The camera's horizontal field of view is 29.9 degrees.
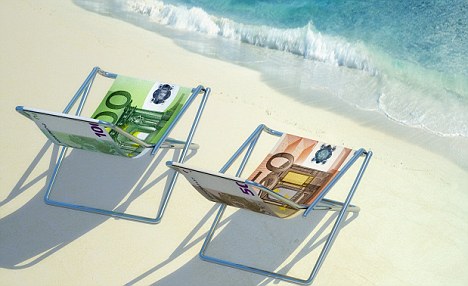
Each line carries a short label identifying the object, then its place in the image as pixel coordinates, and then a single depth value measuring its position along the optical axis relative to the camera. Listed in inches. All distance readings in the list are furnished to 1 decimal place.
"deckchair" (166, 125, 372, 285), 147.6
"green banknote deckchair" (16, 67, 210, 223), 159.3
